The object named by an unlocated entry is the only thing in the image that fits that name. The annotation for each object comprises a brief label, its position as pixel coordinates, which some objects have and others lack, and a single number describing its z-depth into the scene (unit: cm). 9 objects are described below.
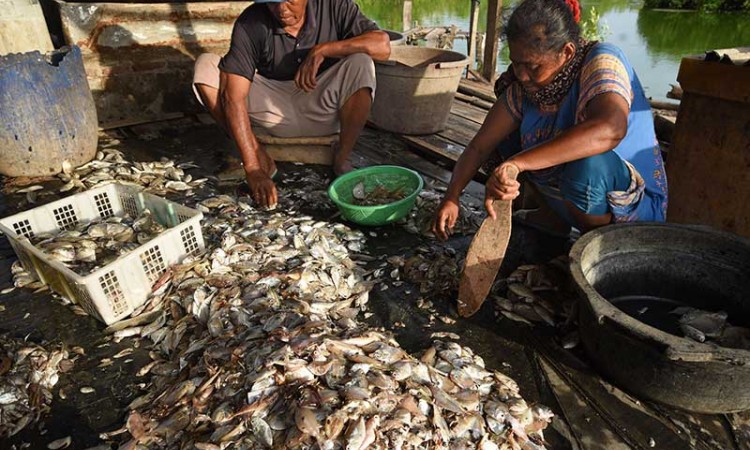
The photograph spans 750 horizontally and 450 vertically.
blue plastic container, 327
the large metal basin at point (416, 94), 418
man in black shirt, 321
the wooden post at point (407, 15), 978
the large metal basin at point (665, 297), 161
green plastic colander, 286
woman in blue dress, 192
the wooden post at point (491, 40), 568
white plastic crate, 212
